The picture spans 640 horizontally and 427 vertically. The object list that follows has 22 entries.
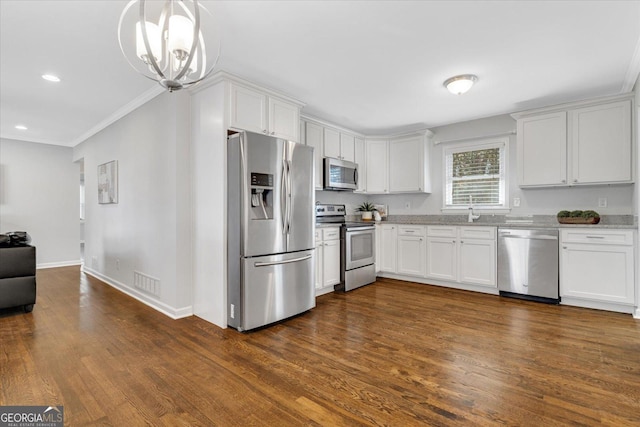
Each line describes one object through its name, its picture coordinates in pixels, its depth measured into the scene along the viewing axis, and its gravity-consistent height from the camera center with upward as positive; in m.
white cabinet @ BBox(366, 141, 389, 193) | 5.41 +0.75
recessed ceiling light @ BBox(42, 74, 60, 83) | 3.12 +1.35
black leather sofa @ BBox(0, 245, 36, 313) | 3.33 -0.72
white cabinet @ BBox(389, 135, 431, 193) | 5.06 +0.73
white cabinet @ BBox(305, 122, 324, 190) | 4.42 +0.97
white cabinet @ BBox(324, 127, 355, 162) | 4.73 +1.02
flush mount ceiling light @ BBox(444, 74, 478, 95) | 3.14 +1.28
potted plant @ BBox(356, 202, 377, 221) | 5.45 -0.01
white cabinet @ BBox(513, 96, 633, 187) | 3.56 +0.78
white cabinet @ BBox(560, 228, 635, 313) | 3.34 -0.67
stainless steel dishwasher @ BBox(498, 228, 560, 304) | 3.74 -0.68
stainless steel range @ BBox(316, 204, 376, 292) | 4.41 -0.56
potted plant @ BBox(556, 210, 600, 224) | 3.68 -0.10
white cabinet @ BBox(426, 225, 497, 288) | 4.21 -0.64
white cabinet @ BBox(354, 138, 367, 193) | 5.34 +0.79
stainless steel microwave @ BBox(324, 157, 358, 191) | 4.59 +0.54
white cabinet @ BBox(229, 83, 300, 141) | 3.10 +1.04
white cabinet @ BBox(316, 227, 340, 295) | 4.09 -0.66
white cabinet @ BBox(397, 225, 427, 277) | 4.78 -0.64
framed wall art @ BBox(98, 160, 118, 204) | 4.43 +0.42
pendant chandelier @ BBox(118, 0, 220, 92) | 1.46 +0.82
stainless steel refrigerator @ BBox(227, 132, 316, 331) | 2.89 -0.20
